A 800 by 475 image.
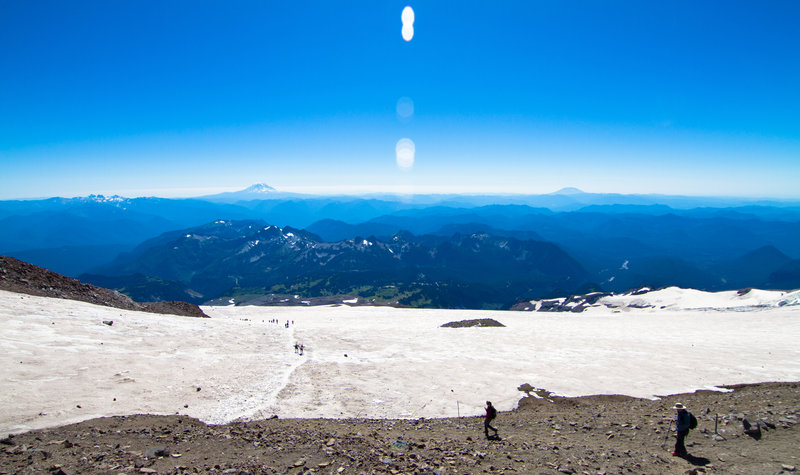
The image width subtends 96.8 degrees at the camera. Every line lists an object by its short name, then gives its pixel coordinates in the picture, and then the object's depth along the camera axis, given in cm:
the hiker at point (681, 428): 1391
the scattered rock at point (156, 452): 1247
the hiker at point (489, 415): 1677
